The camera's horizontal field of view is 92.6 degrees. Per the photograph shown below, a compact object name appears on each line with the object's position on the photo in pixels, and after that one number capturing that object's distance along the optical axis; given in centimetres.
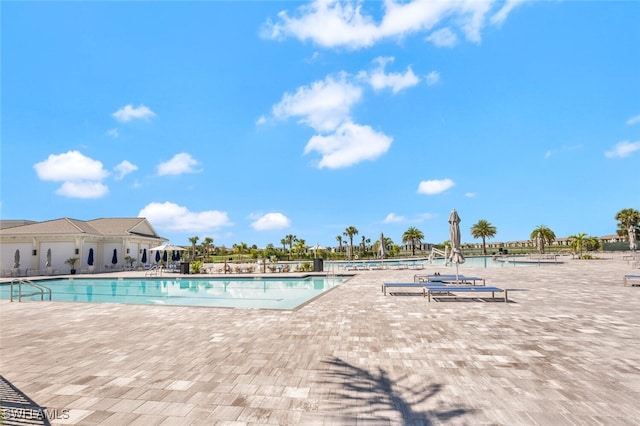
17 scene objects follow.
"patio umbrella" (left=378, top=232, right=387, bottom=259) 2896
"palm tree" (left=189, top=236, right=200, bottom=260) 5557
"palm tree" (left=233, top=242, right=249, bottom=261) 4594
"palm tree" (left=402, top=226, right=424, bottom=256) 6819
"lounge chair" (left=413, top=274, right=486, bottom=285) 1353
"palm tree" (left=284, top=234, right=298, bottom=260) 6481
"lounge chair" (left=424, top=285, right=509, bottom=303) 1008
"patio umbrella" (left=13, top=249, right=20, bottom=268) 2519
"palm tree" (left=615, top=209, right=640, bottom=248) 4794
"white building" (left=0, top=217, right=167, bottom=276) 2753
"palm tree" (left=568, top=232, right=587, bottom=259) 3884
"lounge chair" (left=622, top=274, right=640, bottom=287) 1309
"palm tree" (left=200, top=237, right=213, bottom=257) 6294
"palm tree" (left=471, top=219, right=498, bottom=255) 6166
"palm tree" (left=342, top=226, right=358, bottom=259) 6838
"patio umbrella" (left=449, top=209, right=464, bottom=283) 1384
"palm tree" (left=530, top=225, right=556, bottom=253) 6034
